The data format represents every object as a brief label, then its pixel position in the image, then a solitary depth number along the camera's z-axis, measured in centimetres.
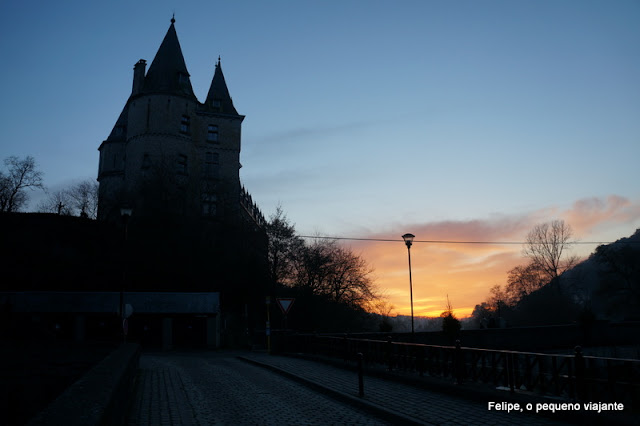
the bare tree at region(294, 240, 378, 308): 4978
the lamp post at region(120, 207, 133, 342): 2284
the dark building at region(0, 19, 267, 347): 4188
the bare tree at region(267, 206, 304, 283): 5038
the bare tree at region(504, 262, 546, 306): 7475
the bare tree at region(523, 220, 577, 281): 6356
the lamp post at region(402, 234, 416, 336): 2669
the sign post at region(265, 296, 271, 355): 2630
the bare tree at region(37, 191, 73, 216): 8054
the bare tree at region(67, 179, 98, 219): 8138
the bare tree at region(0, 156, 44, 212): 6475
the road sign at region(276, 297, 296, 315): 2178
